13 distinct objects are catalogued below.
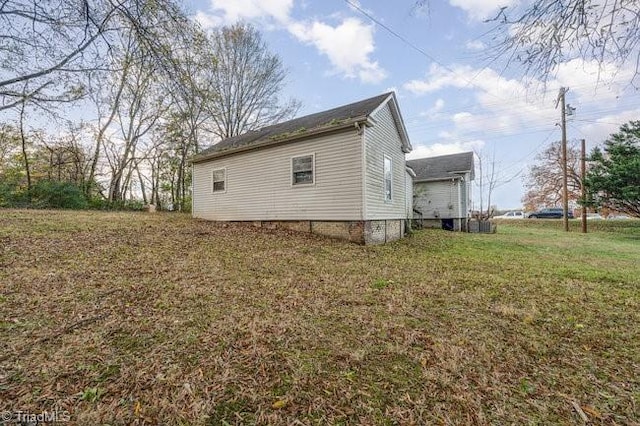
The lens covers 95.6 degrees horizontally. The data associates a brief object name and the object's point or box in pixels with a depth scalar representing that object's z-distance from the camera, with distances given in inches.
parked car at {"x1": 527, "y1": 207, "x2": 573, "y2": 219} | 1230.9
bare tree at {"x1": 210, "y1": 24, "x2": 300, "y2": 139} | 765.3
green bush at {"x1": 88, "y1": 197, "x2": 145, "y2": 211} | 656.4
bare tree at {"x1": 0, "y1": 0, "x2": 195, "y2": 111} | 151.9
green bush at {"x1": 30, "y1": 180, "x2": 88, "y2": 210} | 568.1
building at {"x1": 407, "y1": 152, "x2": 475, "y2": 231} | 664.4
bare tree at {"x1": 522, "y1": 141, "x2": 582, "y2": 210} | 962.7
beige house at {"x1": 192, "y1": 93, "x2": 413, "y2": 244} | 338.6
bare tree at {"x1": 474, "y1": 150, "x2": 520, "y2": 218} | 1021.2
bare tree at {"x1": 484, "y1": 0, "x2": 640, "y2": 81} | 104.0
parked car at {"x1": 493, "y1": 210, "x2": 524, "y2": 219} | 1378.0
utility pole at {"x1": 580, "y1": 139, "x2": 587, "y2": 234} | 670.5
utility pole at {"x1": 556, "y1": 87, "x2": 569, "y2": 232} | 659.4
